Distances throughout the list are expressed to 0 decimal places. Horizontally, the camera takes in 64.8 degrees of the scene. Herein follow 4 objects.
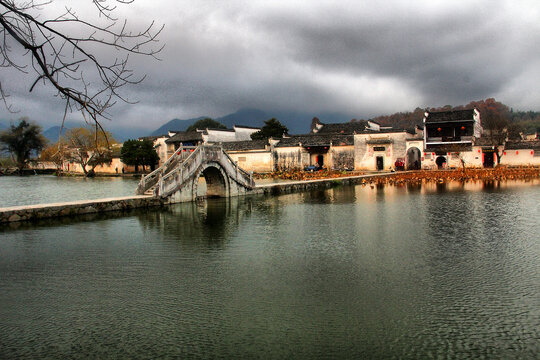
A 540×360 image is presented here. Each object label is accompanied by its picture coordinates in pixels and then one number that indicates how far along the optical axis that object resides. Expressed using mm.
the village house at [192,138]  59000
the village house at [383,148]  45281
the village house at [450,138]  43625
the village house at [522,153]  43375
